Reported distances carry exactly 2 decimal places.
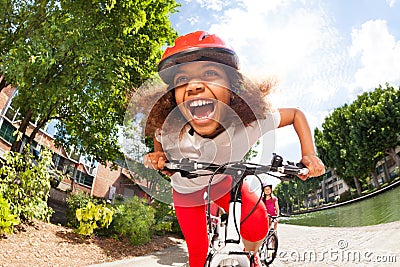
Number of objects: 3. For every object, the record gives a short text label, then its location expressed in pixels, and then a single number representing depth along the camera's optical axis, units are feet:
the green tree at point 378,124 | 114.83
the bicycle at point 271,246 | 22.52
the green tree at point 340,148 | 136.05
